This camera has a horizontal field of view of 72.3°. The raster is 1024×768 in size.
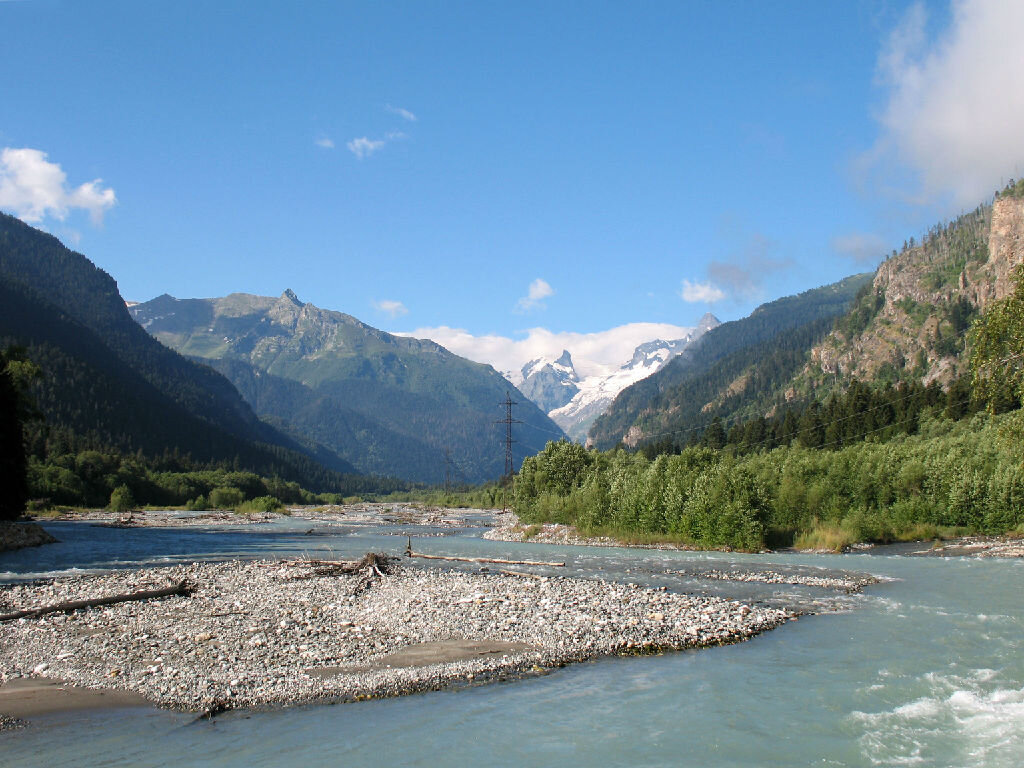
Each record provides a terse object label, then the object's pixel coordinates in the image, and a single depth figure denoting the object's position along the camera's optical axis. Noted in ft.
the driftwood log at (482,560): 152.89
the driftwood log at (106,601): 80.48
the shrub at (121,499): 433.89
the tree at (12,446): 193.06
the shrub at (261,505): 517.39
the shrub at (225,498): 545.85
